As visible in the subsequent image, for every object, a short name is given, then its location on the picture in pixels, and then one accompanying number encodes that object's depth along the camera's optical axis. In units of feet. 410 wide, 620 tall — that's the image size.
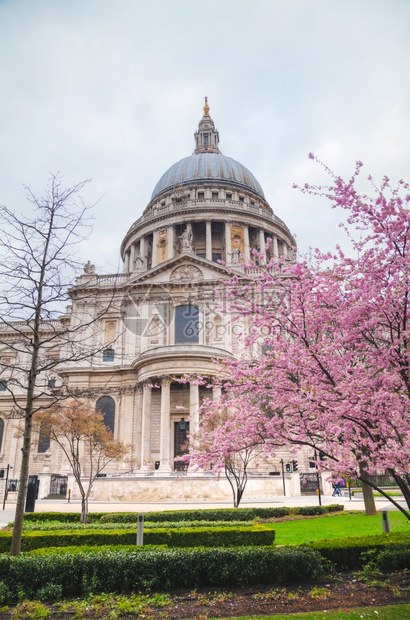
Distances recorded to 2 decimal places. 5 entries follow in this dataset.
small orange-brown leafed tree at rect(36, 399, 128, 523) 94.32
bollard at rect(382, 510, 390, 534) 43.55
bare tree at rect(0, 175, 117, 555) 38.83
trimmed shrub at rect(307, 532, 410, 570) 36.24
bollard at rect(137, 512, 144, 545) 43.34
